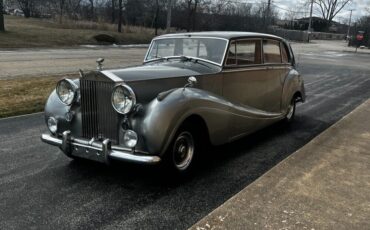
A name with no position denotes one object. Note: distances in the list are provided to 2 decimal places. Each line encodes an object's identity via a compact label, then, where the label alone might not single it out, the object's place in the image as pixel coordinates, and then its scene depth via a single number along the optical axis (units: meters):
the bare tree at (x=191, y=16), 50.91
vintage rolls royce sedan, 4.63
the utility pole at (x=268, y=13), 59.72
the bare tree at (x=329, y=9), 111.50
